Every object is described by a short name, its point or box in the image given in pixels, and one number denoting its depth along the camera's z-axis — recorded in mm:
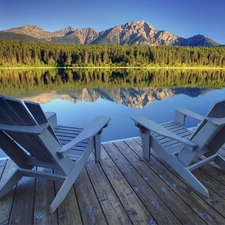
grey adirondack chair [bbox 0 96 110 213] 1173
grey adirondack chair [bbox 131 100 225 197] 1454
